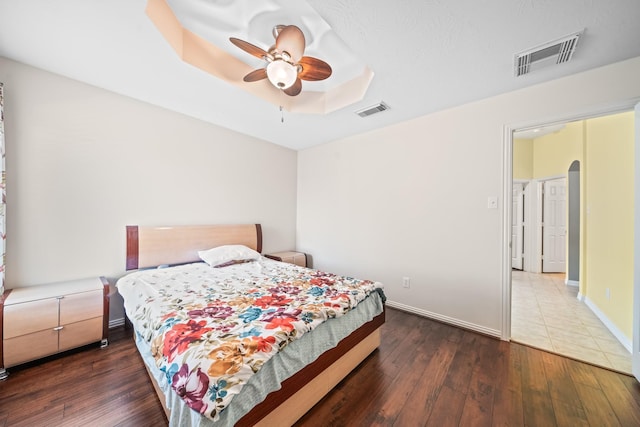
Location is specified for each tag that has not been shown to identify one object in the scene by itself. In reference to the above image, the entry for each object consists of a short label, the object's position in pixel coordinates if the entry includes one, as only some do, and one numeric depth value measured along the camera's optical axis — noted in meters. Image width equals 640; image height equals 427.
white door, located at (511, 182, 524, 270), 5.18
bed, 1.08
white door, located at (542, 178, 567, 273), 4.91
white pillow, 2.93
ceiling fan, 1.66
